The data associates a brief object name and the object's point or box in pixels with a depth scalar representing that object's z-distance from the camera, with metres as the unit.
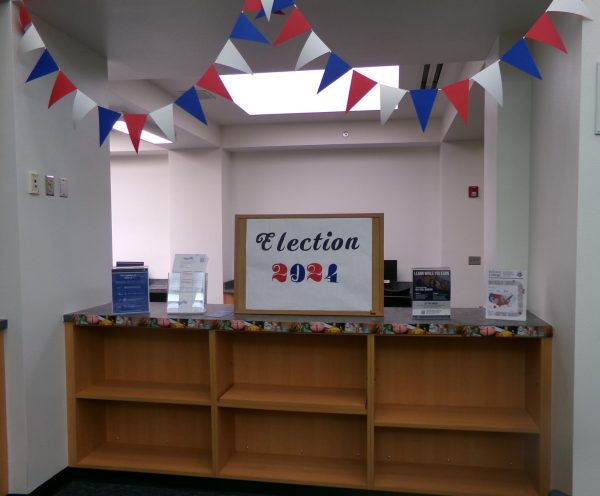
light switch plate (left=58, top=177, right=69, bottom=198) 2.23
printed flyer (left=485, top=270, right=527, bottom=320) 1.95
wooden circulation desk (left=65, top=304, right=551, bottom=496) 1.98
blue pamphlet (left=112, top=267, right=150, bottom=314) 2.22
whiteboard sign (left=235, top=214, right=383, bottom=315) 2.11
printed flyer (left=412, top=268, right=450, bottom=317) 2.01
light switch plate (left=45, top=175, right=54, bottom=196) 2.14
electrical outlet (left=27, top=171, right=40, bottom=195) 2.03
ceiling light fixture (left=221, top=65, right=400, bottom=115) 3.61
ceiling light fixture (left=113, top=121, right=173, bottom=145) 4.48
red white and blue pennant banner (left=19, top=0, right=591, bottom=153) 1.79
